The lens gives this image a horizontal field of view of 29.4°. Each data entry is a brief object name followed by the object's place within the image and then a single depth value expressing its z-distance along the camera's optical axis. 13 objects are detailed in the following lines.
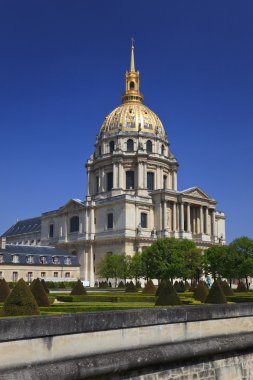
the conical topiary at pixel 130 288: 43.52
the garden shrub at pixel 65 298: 30.89
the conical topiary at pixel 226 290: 34.25
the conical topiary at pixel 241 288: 44.59
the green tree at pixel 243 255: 53.20
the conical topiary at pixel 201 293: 29.88
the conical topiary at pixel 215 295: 24.52
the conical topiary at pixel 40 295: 21.94
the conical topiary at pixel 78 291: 36.50
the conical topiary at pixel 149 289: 39.50
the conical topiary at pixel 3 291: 28.15
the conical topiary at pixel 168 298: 21.56
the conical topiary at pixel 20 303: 13.53
